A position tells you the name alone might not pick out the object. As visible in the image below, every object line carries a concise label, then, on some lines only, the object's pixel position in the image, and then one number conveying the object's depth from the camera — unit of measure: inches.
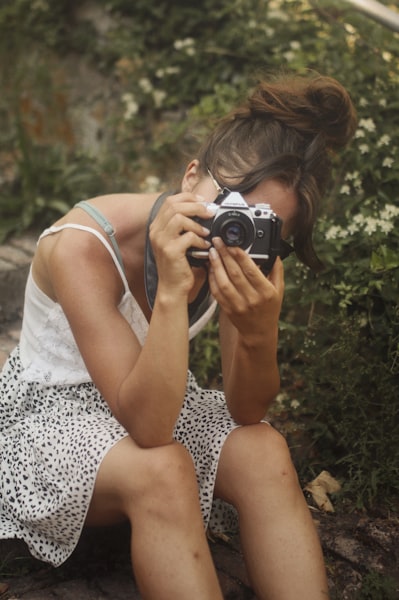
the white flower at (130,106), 155.2
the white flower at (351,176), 111.2
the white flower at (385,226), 98.8
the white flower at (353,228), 102.7
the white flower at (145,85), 154.0
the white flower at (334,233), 103.6
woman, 62.4
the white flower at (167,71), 150.9
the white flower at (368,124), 112.7
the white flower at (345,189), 110.1
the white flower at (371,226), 99.5
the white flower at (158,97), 152.5
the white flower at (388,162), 108.8
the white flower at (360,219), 103.0
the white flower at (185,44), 149.5
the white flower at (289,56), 137.3
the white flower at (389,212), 101.3
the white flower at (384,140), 110.3
